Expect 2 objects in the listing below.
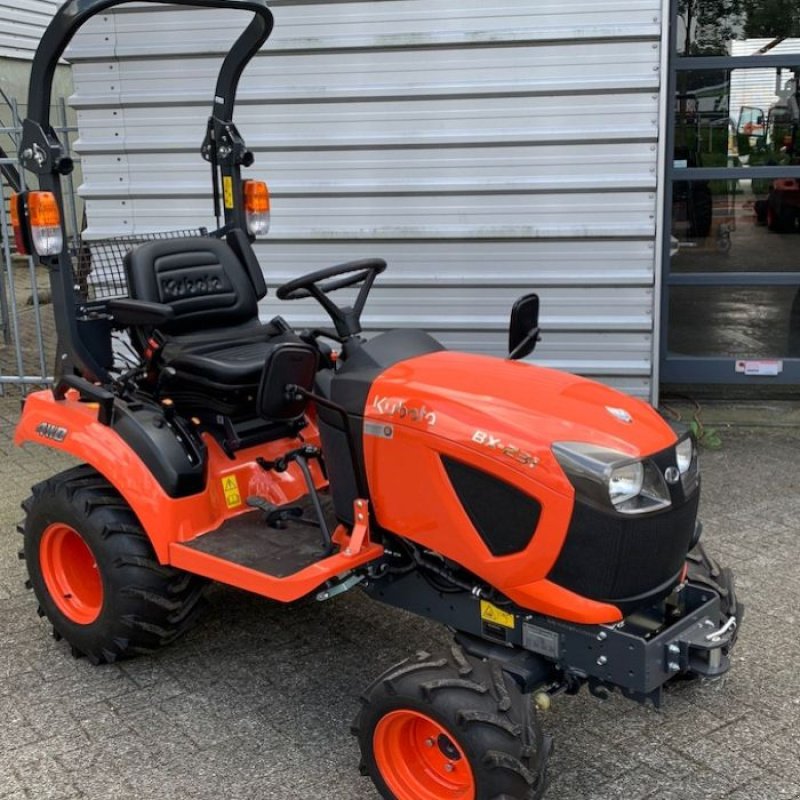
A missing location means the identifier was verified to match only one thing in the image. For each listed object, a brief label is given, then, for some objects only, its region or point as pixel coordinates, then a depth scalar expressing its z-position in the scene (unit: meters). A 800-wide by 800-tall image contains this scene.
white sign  6.18
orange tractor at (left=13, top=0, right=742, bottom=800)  2.69
